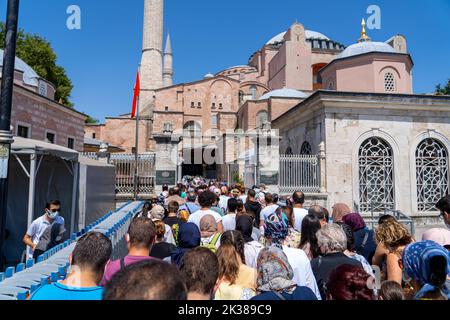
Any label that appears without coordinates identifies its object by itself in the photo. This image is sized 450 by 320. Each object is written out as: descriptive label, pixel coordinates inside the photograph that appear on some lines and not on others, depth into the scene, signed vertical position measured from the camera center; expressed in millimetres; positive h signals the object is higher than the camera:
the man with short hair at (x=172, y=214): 4789 -485
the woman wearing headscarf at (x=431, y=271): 1907 -528
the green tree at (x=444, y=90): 33628 +10555
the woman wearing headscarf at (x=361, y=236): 3833 -638
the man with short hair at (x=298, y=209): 5117 -408
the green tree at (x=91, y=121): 45456 +9462
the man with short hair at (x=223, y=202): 7646 -442
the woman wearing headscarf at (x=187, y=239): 3248 -575
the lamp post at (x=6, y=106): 3475 +856
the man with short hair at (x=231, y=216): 4873 -503
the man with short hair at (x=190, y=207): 6355 -470
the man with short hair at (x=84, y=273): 1799 -562
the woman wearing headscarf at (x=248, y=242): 3251 -650
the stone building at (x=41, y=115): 14938 +3698
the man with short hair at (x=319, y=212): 4370 -375
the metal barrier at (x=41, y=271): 2152 -741
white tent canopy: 6344 +657
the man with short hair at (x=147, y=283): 1249 -401
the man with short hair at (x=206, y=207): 4775 -367
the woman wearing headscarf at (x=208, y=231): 3594 -541
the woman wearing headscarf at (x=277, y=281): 2012 -638
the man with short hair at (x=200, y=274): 1891 -548
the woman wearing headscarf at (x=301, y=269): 2646 -714
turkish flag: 15133 +4661
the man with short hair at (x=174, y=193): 6999 -227
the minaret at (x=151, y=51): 42531 +19018
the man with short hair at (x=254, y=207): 6336 -458
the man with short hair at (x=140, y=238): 2674 -466
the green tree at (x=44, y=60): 28188 +11360
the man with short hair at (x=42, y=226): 5501 -786
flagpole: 12066 +269
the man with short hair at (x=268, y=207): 5668 -407
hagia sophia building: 33938 +12966
